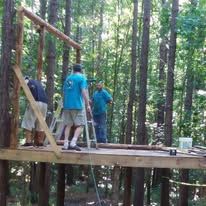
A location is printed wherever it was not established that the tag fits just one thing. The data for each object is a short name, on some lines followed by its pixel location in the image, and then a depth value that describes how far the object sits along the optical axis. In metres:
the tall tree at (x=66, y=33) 18.25
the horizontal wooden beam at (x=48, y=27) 8.38
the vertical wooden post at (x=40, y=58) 9.40
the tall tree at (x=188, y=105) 14.93
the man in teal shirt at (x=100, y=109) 12.06
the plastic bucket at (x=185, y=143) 10.05
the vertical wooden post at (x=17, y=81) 8.09
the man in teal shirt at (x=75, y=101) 8.53
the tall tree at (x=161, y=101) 21.38
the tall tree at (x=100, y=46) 26.06
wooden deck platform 8.34
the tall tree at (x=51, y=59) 14.34
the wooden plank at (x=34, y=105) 7.93
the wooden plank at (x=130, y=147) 10.59
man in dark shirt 8.70
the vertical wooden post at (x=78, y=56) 10.95
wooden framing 7.96
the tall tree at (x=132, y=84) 19.24
